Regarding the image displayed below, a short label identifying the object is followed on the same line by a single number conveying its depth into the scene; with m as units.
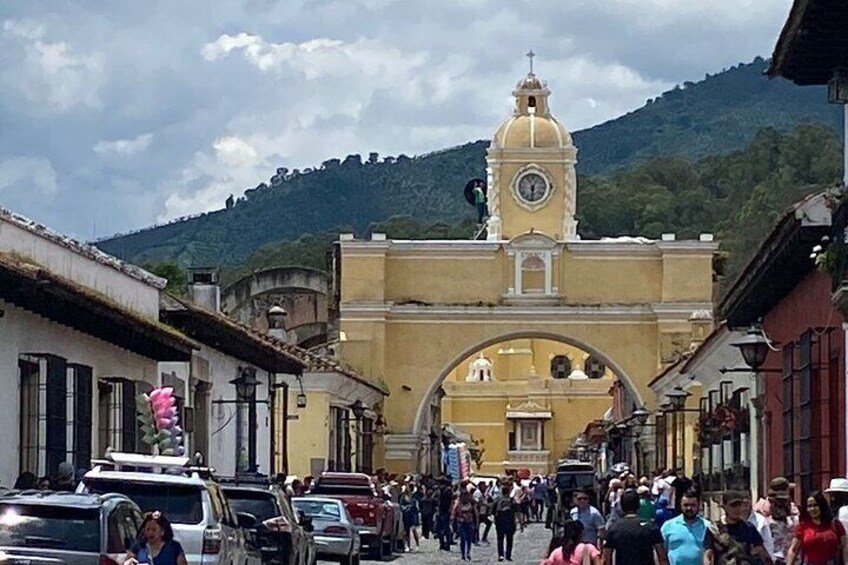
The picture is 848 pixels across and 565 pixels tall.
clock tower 85.56
